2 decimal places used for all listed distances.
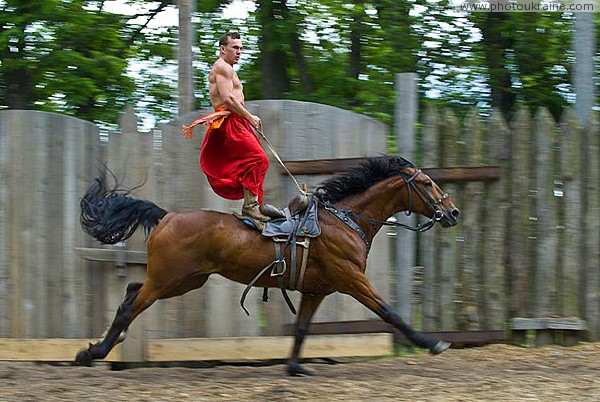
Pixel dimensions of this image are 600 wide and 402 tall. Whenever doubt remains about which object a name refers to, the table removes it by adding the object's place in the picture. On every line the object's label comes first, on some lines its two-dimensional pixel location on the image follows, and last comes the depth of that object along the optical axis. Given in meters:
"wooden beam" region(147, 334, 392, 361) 15.03
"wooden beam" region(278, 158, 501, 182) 15.31
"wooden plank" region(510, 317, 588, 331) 15.66
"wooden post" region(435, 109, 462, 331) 15.77
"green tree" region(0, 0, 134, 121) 26.95
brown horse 13.48
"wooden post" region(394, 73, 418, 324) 15.55
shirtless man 13.65
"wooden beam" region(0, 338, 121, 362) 15.05
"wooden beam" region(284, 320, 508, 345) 15.27
